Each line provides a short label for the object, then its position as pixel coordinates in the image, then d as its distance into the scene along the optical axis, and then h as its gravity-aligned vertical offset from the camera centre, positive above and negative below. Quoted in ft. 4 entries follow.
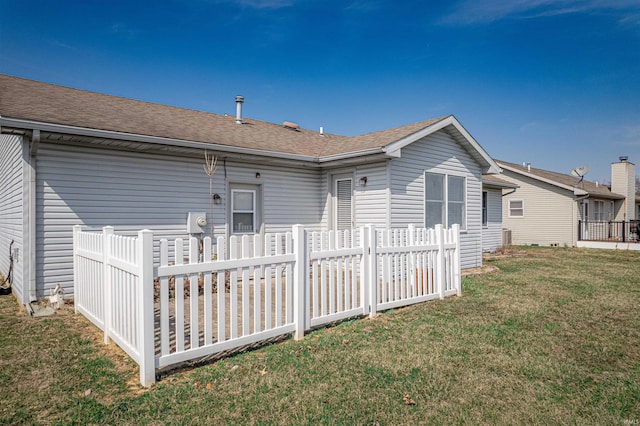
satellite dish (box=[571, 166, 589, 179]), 62.95 +7.43
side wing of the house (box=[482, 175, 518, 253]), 50.67 -0.23
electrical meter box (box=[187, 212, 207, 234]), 25.11 -0.80
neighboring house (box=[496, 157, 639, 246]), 60.85 +0.97
